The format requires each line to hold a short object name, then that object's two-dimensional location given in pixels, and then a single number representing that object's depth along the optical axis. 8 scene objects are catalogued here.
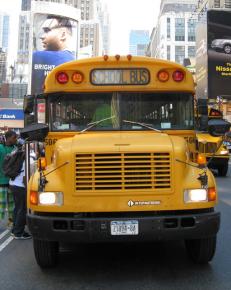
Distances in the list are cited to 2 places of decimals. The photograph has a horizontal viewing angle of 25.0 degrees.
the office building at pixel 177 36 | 152.88
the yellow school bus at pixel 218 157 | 18.60
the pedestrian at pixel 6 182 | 8.84
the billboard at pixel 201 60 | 50.38
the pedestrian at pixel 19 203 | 8.23
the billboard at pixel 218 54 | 48.91
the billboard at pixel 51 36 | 67.19
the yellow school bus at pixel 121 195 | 5.60
